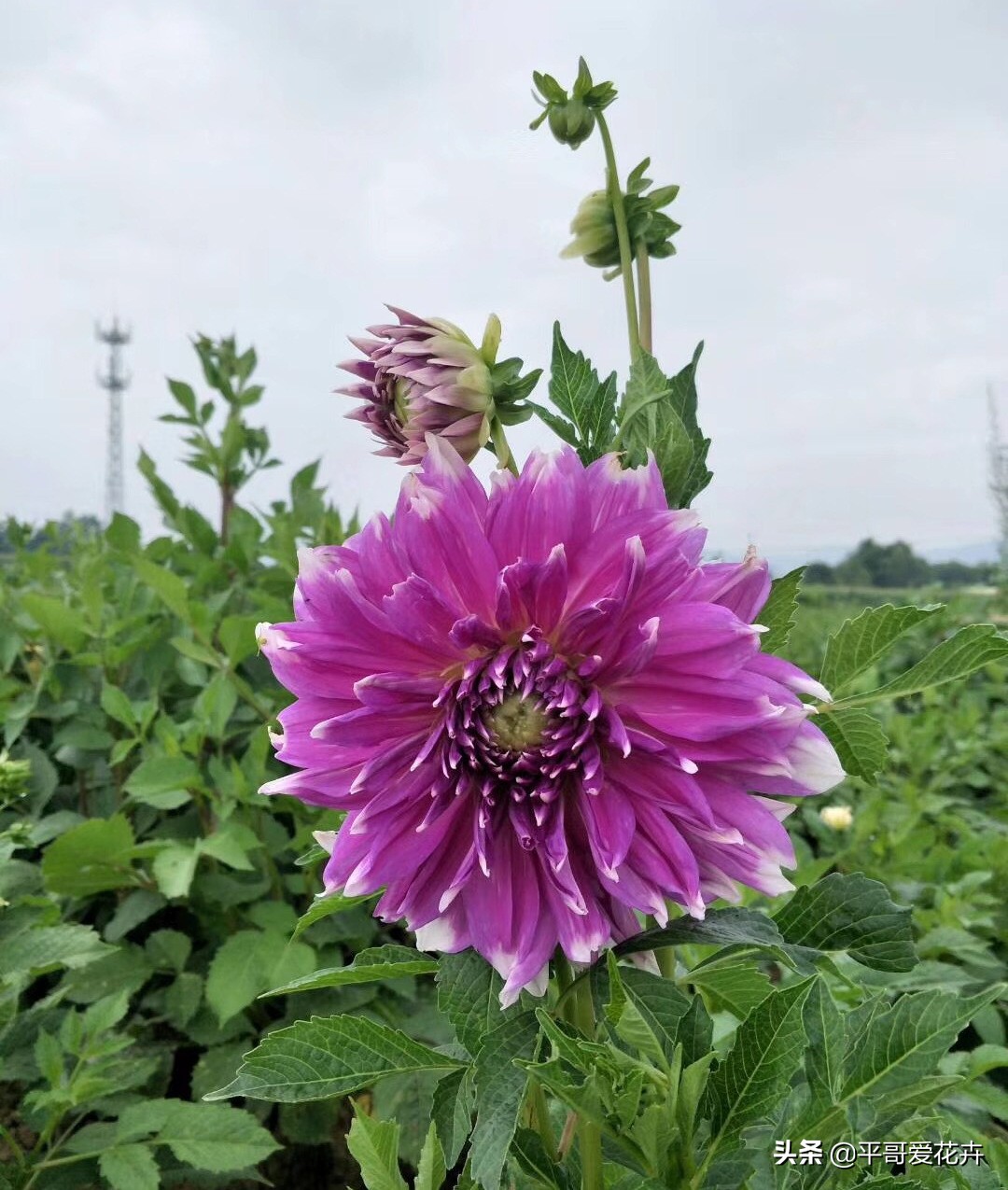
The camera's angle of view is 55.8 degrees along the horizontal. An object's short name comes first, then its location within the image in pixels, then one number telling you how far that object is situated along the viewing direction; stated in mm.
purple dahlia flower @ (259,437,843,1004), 592
